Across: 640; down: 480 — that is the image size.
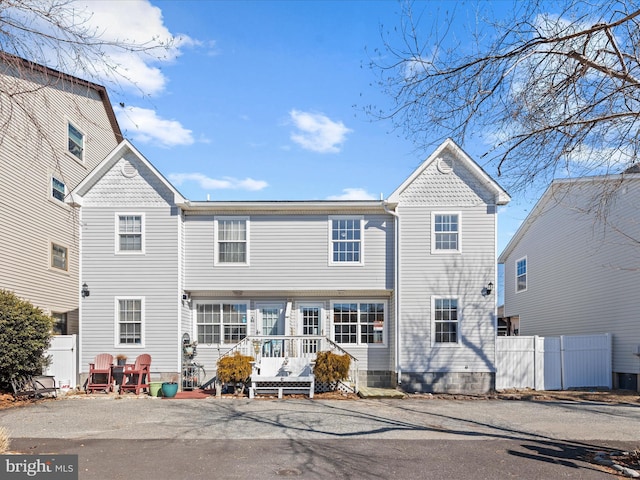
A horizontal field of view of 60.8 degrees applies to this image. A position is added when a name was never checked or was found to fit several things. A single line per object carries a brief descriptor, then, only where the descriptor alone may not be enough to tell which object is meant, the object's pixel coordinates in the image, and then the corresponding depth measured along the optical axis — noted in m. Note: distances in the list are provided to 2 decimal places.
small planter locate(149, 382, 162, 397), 15.52
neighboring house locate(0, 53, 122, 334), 17.07
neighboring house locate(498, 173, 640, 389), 17.30
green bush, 13.91
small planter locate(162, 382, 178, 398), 15.27
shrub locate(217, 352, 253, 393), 15.32
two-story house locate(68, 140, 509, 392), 16.70
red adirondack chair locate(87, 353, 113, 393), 16.05
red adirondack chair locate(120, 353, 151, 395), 15.91
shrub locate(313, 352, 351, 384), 15.49
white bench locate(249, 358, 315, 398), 15.34
